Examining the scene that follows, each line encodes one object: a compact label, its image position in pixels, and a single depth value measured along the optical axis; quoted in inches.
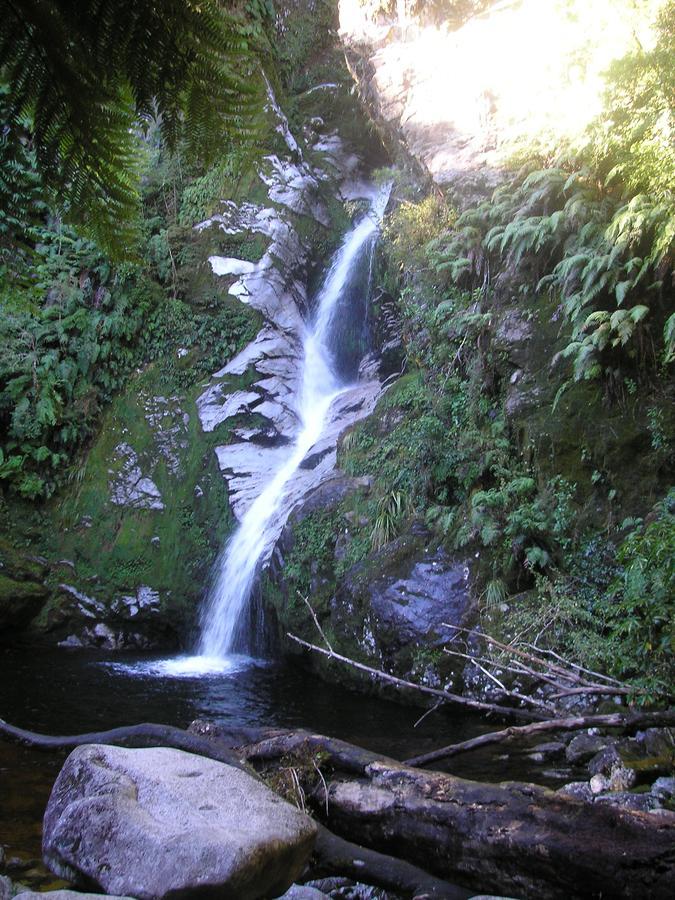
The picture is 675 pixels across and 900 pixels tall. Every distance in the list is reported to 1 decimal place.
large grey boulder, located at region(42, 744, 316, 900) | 106.5
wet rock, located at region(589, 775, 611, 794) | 176.2
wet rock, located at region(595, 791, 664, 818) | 158.4
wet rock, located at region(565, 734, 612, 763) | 207.6
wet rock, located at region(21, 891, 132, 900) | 99.2
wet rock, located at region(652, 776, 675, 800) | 163.0
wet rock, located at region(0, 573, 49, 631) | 460.1
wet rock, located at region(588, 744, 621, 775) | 186.7
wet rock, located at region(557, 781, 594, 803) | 175.9
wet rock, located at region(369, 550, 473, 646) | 316.2
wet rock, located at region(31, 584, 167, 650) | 468.1
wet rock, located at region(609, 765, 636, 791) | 175.5
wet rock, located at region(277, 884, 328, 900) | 118.3
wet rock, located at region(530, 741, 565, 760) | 218.1
